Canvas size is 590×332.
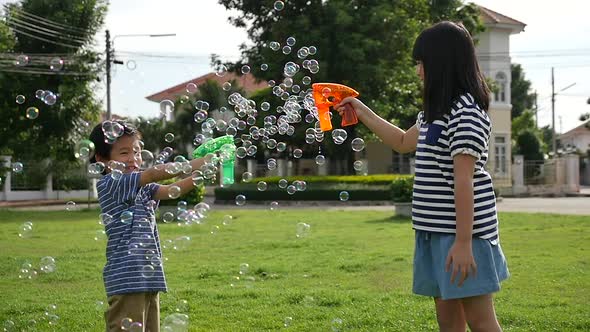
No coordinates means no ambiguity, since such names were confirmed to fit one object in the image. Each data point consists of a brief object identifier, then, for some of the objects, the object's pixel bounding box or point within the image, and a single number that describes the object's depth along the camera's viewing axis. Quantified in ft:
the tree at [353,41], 90.48
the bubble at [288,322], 17.68
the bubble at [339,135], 17.81
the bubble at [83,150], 17.34
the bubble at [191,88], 19.88
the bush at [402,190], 58.54
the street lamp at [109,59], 96.38
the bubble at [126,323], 12.78
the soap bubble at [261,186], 21.86
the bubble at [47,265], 17.76
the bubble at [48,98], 20.10
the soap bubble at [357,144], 18.83
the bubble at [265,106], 20.18
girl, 10.65
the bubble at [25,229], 19.95
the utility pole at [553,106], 185.98
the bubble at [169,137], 19.15
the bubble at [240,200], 20.87
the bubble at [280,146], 20.29
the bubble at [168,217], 18.53
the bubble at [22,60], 23.84
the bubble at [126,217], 13.39
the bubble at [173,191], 14.16
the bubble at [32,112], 21.25
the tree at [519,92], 233.35
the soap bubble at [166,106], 19.42
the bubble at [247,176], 20.38
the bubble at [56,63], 22.30
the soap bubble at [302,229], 20.39
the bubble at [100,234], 17.43
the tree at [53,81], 104.47
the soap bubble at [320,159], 20.94
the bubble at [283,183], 20.69
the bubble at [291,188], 19.99
